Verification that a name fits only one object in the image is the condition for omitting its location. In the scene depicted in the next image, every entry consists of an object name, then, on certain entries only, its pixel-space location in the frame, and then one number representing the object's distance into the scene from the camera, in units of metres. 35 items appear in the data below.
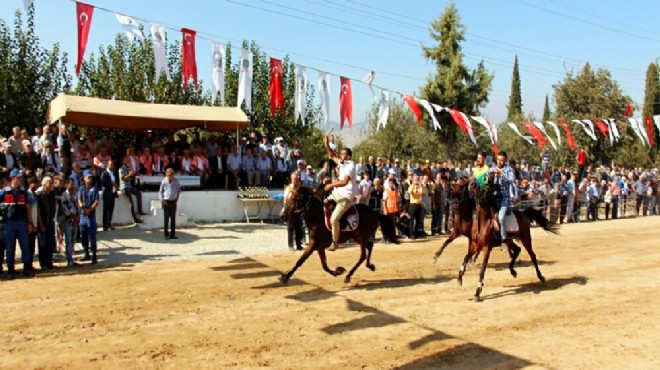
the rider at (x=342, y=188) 10.75
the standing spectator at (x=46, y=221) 11.82
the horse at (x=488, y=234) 10.48
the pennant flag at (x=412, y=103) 21.83
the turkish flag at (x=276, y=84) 19.61
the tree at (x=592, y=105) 43.31
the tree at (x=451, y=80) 40.28
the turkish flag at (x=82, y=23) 14.26
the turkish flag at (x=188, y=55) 16.83
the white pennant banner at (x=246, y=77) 19.06
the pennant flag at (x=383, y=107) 21.62
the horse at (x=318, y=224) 10.55
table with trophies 20.42
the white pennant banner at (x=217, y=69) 18.03
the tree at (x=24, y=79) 21.64
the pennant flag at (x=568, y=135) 28.65
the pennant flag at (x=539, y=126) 27.56
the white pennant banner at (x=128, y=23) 15.13
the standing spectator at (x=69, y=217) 12.35
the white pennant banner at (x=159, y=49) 16.02
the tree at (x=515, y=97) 72.50
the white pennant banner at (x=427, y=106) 22.38
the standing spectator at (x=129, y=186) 17.69
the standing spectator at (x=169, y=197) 15.88
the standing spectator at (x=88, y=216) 12.73
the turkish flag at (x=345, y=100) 21.18
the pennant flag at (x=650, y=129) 31.02
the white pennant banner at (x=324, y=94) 20.73
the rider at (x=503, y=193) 10.64
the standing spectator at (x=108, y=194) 16.47
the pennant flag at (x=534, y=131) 26.41
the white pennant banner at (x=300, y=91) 20.14
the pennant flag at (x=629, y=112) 35.39
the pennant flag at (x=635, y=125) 30.12
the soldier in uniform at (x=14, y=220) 11.09
